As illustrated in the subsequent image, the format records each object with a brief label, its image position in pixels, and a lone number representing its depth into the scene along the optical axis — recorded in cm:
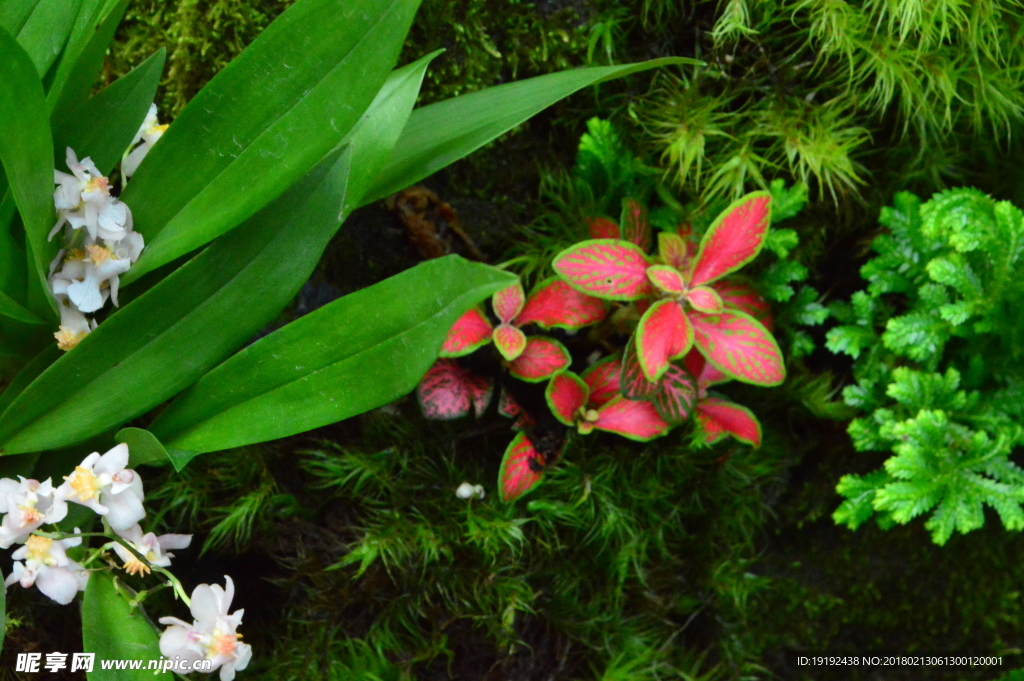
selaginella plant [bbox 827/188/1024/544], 61
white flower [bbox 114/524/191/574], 53
